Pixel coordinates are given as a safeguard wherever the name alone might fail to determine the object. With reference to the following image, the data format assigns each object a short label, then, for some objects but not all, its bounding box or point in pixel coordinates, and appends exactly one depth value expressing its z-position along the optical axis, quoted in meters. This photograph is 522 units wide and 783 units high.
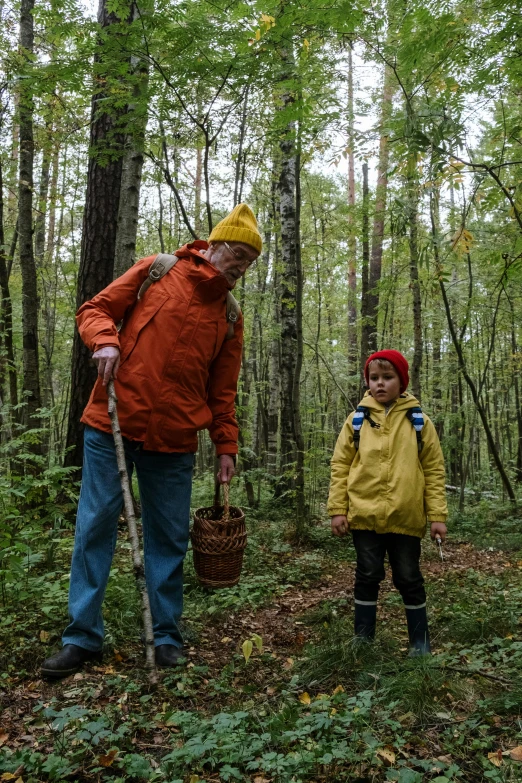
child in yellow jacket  3.26
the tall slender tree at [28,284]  6.63
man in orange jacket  3.01
